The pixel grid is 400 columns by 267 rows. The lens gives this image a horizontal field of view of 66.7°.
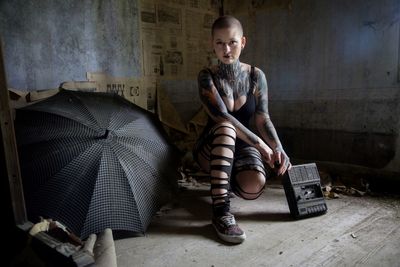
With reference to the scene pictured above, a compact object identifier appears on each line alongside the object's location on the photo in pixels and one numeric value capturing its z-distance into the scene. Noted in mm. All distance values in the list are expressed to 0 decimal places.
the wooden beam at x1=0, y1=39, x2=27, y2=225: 1368
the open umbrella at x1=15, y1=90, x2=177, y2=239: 1660
